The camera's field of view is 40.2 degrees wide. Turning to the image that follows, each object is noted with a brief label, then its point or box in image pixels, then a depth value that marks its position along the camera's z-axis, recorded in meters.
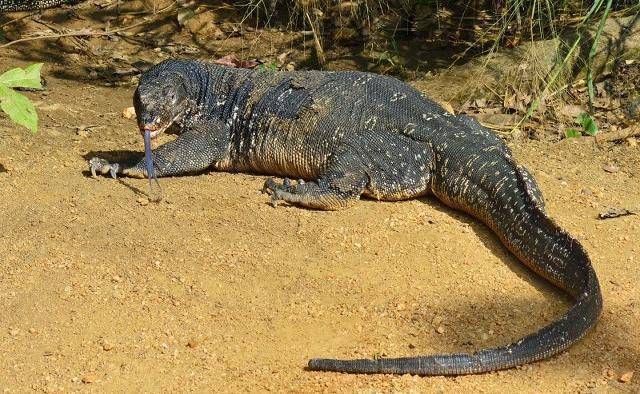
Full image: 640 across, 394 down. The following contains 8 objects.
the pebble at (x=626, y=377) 5.03
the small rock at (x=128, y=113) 9.22
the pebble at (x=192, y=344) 5.38
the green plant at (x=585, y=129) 8.58
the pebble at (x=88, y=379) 5.07
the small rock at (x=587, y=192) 7.40
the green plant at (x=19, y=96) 7.01
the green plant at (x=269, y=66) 10.07
